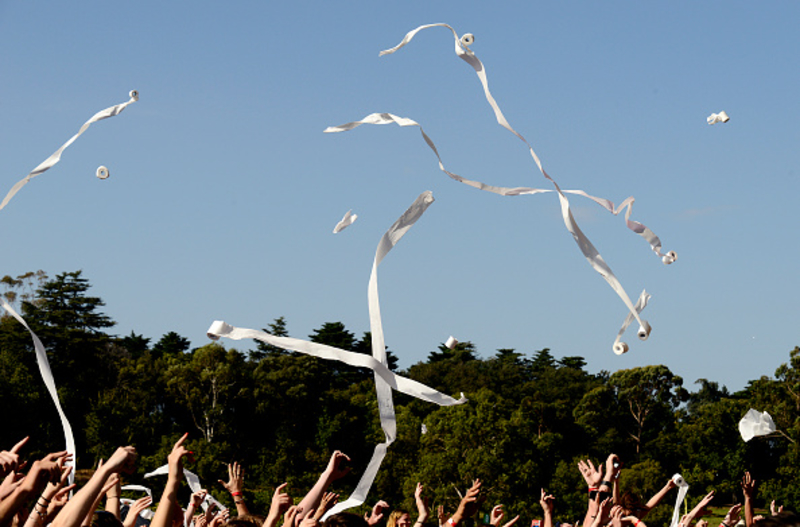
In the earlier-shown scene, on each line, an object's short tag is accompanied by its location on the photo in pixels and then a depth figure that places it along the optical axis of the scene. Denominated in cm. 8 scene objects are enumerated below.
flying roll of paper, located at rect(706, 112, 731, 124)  977
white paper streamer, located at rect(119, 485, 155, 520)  1048
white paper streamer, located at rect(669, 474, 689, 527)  1090
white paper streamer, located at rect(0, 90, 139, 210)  784
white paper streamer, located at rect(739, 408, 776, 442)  1117
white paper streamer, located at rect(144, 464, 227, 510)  1073
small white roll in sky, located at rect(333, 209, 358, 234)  753
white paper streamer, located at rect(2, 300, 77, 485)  729
